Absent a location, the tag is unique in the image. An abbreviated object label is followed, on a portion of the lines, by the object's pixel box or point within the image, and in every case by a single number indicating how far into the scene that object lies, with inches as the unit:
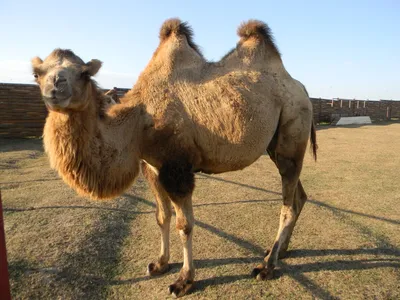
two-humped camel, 119.3
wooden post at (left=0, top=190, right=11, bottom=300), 81.2
